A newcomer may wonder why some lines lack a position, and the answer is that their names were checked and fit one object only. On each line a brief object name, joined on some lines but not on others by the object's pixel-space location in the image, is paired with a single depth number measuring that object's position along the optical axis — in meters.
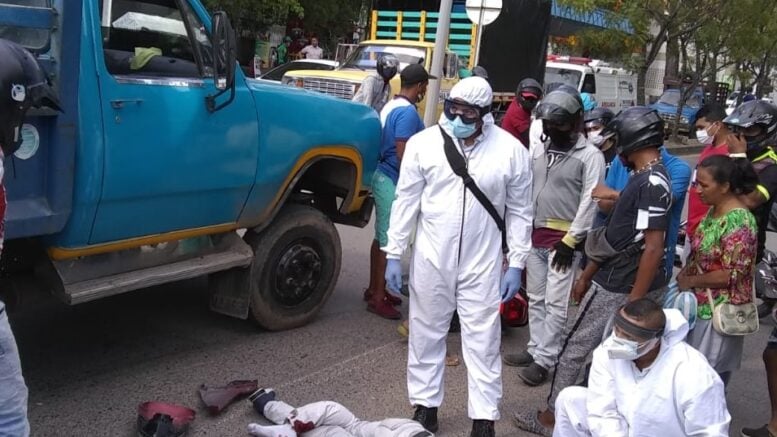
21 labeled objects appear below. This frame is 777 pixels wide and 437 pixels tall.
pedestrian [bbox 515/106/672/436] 3.48
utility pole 9.45
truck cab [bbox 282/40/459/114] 12.23
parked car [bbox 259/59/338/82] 15.07
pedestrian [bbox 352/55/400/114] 7.68
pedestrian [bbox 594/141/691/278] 3.78
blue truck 3.45
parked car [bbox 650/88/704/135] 22.23
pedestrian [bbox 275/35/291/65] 20.36
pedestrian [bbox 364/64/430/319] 5.39
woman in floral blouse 3.46
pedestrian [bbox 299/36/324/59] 19.73
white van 19.09
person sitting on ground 2.85
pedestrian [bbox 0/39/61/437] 2.51
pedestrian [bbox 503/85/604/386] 4.25
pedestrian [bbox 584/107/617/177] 5.33
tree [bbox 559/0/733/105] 17.97
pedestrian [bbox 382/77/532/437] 3.69
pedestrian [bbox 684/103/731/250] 4.70
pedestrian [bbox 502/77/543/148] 6.41
